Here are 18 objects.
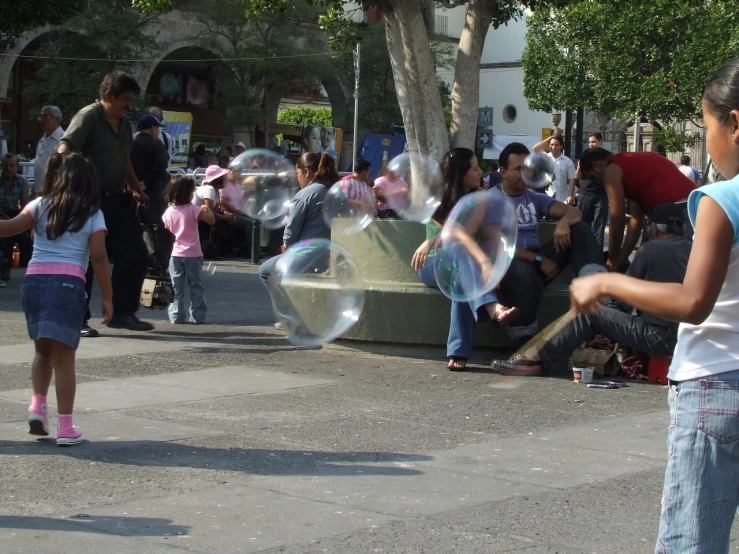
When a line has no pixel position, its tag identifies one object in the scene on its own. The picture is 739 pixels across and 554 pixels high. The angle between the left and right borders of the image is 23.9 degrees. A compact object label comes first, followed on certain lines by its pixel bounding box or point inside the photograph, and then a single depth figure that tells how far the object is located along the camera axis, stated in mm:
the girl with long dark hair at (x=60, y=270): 8944
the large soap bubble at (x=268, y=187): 16352
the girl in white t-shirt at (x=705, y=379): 4343
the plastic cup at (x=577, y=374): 12223
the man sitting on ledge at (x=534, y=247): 12587
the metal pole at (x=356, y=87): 52786
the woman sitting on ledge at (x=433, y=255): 11924
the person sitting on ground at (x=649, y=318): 11472
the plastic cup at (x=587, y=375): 12141
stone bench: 13314
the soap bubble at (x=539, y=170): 17208
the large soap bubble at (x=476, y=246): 10006
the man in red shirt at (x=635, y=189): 13701
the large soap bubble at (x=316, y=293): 10956
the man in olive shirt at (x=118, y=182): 14135
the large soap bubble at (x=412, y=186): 13255
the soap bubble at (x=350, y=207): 13701
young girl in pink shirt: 16458
